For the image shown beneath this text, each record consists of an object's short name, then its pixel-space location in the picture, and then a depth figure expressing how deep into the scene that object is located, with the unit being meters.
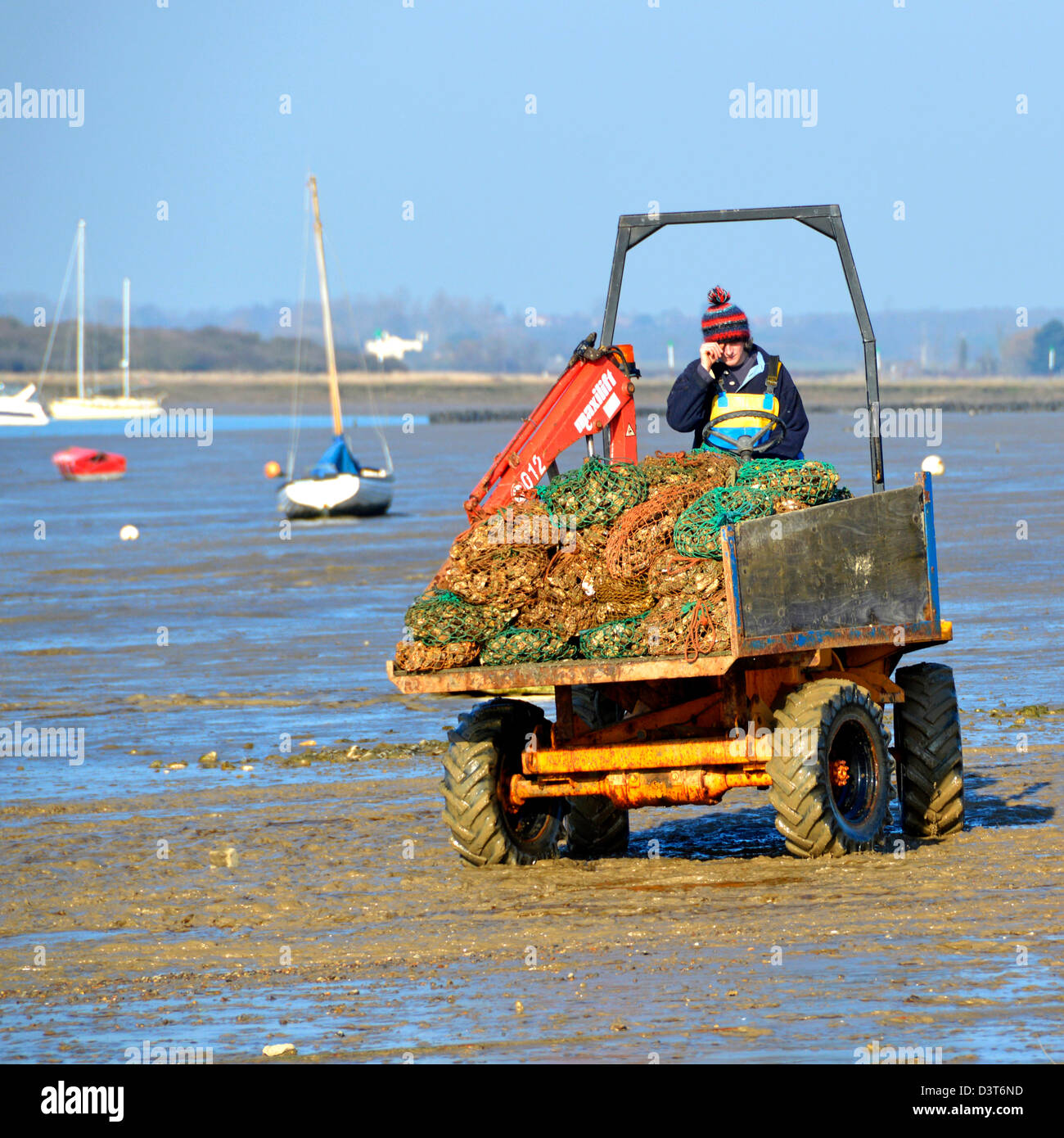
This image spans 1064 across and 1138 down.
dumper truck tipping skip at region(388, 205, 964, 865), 18.50
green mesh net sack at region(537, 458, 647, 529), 19.56
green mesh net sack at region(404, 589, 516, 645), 18.95
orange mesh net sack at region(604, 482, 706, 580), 18.97
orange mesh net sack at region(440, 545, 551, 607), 19.20
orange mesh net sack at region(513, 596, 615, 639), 19.11
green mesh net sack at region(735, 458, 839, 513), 19.23
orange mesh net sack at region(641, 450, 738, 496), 19.80
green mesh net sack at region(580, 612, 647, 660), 18.48
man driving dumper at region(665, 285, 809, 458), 20.62
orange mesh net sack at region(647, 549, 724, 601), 18.27
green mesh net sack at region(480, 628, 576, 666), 18.83
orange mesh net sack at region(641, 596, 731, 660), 17.91
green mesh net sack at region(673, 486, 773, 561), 18.64
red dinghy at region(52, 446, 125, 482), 126.12
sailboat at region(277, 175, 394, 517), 82.44
